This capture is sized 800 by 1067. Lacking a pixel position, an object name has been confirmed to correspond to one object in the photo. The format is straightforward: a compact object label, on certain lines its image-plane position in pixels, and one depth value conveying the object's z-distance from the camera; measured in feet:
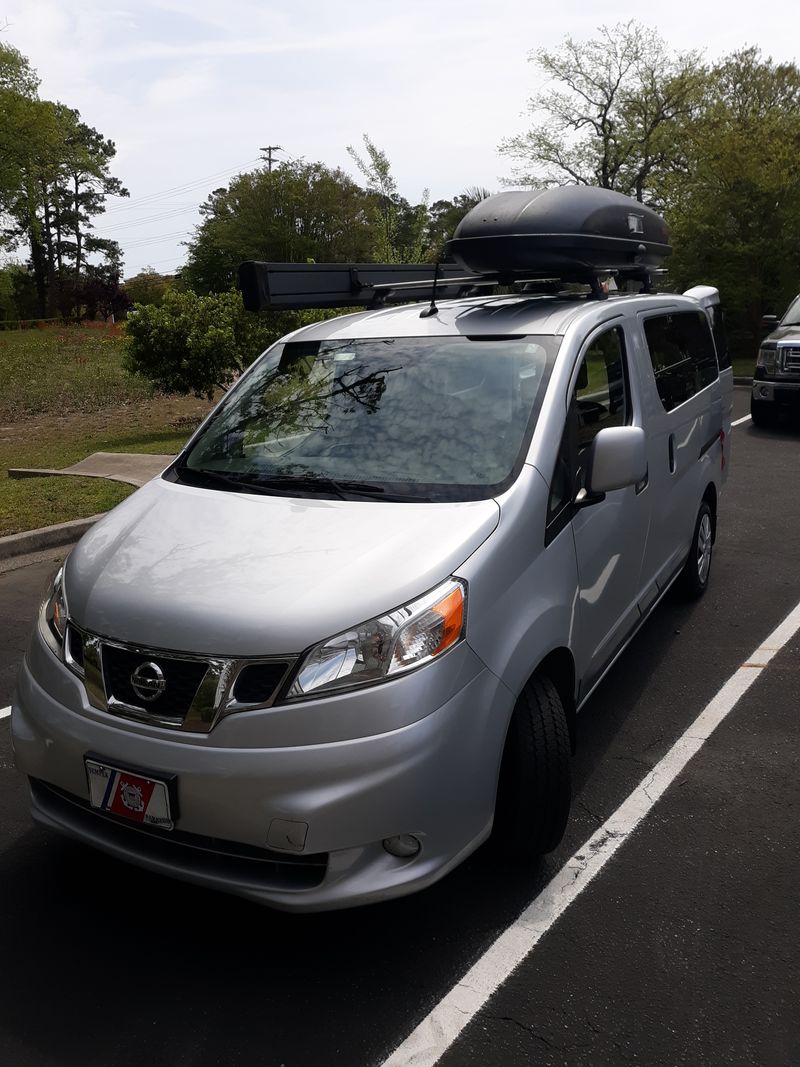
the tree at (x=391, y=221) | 51.26
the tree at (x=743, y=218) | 67.72
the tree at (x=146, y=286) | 190.10
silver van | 8.43
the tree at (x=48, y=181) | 128.88
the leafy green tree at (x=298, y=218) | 213.46
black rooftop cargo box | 14.24
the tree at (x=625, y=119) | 122.83
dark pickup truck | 40.68
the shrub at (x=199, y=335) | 48.39
